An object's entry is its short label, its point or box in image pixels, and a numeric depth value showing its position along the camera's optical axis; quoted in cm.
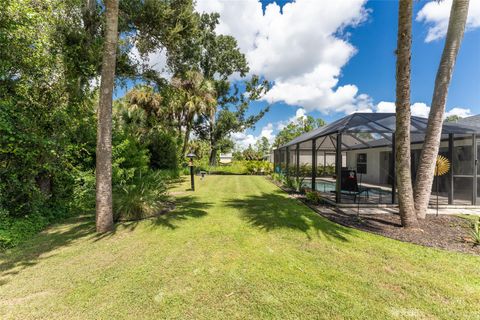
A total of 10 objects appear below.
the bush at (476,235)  417
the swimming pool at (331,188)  1018
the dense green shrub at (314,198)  780
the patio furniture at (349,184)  823
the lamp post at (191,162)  1084
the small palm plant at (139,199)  595
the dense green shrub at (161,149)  1412
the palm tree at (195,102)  1800
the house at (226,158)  6104
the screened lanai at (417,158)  729
